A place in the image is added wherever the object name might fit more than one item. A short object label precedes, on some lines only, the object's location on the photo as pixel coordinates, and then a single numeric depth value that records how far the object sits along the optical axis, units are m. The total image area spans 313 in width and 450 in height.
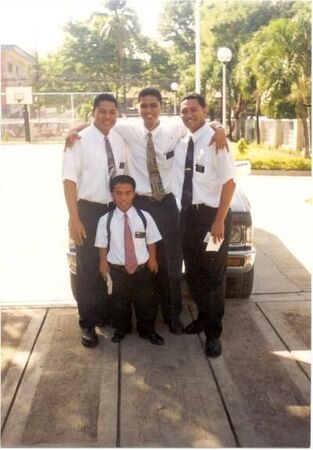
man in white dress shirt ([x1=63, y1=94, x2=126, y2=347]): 3.58
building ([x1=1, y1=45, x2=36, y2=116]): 30.56
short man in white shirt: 3.59
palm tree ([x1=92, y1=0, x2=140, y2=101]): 32.31
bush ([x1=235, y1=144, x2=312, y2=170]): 14.72
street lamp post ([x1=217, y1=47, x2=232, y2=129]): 13.39
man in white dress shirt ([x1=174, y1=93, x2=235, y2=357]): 3.44
